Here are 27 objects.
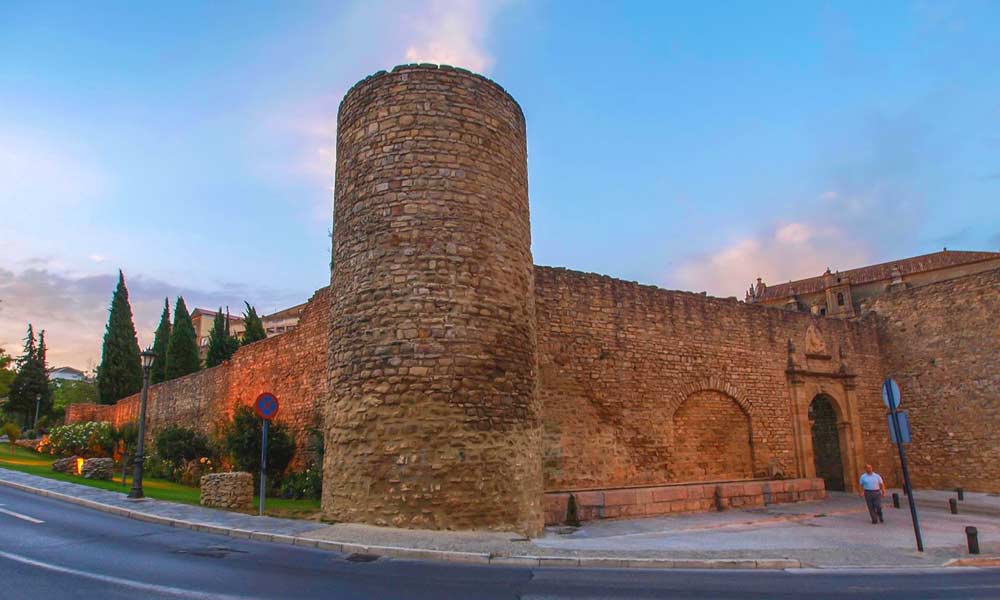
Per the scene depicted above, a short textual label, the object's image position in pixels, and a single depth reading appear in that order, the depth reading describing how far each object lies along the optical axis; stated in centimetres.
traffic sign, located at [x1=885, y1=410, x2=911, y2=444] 936
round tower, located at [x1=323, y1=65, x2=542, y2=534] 944
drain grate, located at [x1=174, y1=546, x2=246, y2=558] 756
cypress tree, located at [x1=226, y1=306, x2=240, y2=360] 3846
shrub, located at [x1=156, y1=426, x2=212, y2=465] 2088
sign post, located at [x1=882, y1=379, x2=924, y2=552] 934
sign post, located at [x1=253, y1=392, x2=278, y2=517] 1079
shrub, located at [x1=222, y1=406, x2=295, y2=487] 1566
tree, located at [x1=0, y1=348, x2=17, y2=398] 3850
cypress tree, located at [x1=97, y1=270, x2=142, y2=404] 3966
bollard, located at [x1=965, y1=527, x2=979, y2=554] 920
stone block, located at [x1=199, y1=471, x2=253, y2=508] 1149
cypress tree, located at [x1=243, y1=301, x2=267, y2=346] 3616
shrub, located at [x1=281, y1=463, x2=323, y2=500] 1433
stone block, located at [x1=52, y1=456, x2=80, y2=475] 1781
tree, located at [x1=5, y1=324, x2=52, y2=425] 4691
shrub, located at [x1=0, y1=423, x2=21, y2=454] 2459
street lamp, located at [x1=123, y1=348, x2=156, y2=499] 1239
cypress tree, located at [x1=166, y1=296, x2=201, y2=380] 3803
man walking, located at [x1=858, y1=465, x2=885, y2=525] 1255
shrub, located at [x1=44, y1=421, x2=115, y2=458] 2233
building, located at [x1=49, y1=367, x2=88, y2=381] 10694
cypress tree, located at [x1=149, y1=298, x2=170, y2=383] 4026
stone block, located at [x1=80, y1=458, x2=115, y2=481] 1634
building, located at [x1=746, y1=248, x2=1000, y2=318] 4522
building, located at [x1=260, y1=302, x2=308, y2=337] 6181
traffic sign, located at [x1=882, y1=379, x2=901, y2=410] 973
